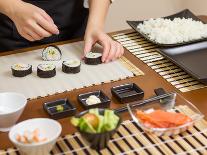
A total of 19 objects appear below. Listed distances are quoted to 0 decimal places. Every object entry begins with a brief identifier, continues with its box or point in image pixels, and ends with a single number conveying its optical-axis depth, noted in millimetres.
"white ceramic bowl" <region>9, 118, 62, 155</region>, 869
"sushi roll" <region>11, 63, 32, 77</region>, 1193
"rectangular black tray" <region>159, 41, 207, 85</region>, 1179
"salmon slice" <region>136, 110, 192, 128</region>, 944
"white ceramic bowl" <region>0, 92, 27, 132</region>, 953
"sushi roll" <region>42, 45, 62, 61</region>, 1293
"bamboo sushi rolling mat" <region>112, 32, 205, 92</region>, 1158
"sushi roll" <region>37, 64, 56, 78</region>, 1186
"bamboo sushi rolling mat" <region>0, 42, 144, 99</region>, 1145
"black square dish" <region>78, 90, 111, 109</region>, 1044
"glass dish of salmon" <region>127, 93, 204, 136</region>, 945
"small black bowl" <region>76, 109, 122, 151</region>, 876
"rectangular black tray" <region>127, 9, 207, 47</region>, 1467
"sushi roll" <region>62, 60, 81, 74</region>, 1209
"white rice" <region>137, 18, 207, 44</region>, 1349
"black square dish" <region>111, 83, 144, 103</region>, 1069
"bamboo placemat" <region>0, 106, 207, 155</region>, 916
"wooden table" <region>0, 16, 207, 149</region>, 1001
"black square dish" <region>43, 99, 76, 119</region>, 1020
